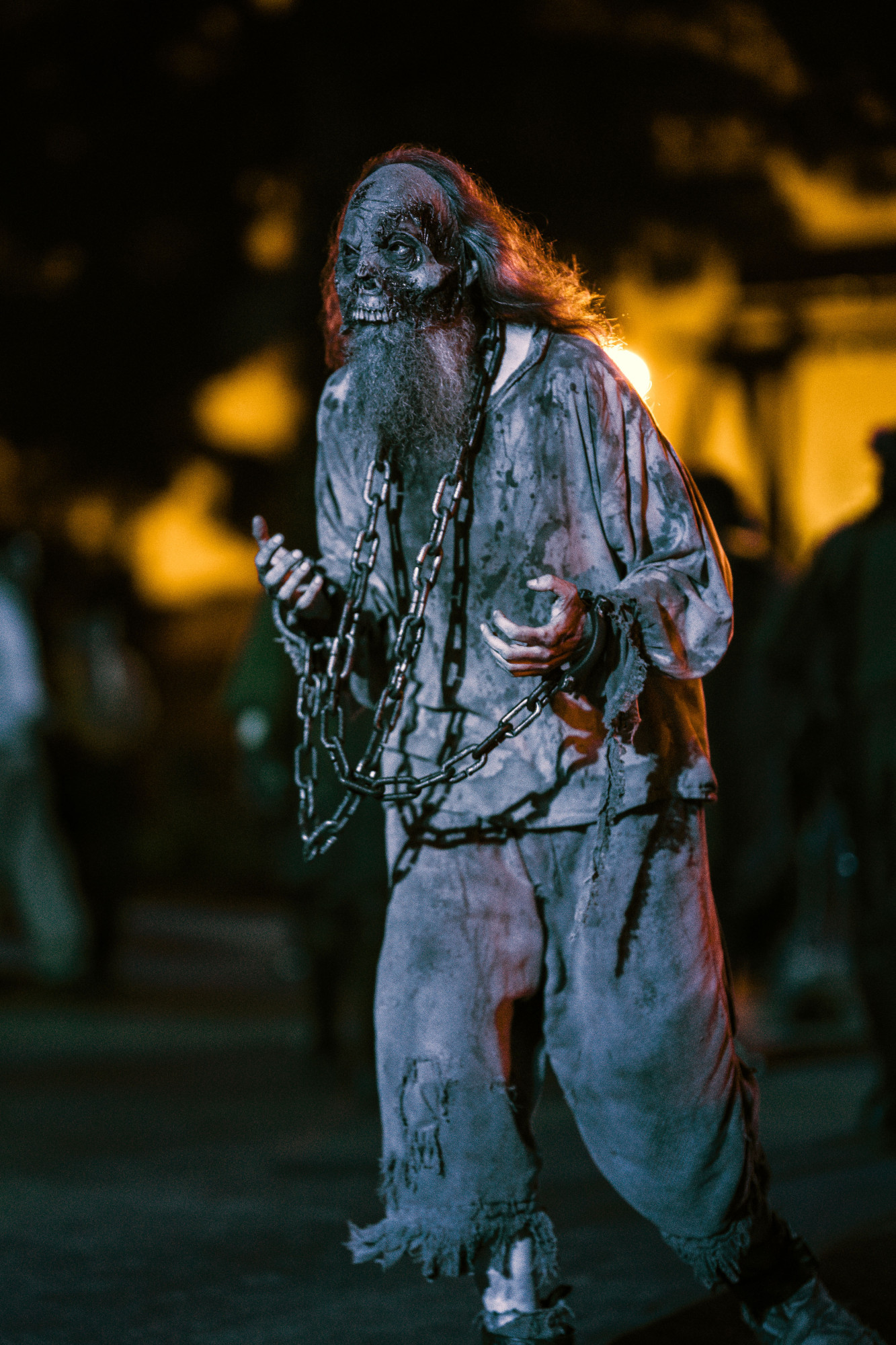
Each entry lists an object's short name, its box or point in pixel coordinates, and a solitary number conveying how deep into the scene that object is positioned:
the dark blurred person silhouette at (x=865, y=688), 10.85
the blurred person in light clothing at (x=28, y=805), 17.31
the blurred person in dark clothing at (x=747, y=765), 12.27
